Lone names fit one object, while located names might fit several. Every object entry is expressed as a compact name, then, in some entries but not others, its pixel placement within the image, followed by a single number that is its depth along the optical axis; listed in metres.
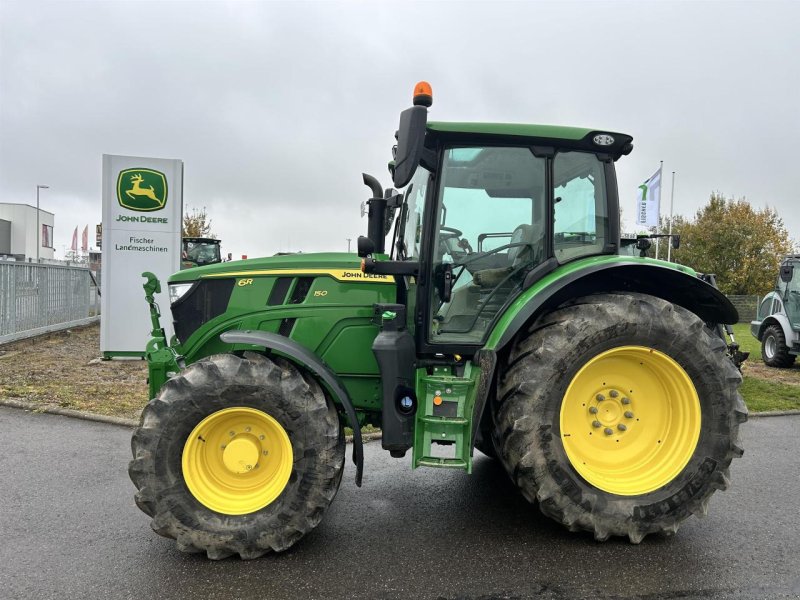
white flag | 18.27
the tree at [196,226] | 30.27
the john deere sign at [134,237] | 9.68
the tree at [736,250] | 28.64
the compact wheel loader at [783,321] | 11.04
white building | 48.41
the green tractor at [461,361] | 3.06
